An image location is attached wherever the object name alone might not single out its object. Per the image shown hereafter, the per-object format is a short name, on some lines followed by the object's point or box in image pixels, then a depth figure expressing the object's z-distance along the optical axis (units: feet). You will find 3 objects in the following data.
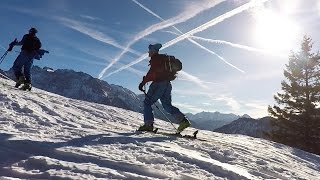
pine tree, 64.52
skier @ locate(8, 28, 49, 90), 24.22
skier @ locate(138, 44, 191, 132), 16.49
